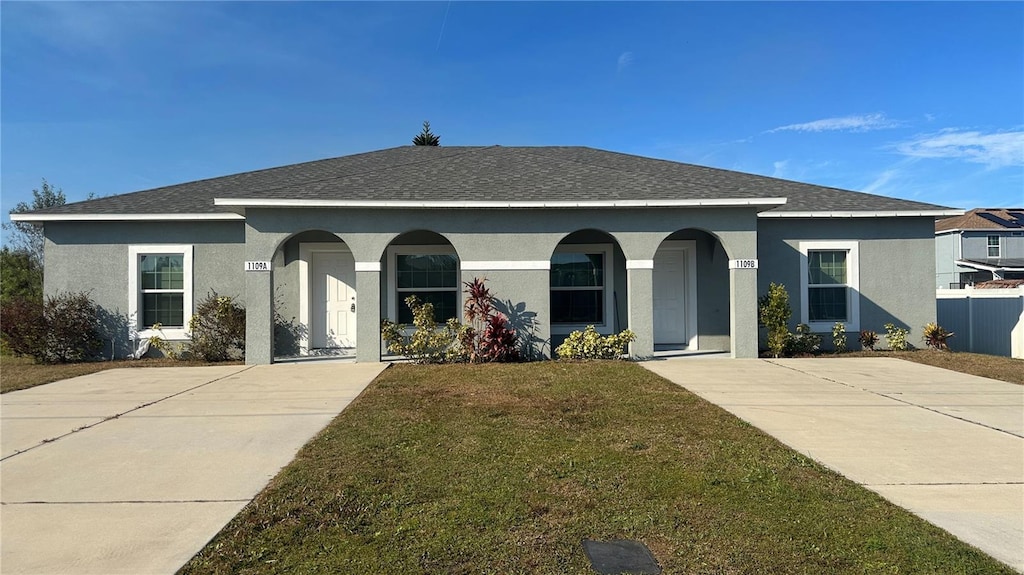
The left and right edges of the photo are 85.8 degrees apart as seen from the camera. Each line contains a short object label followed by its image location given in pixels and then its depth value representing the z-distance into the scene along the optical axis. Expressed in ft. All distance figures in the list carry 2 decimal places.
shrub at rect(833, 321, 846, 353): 40.19
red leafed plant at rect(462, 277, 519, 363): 34.78
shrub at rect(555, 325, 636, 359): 36.04
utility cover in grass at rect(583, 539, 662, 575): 9.93
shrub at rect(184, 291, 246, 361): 38.11
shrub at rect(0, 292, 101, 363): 36.47
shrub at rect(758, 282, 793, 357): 36.96
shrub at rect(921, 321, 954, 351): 40.68
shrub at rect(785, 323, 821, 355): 38.81
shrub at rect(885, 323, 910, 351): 40.40
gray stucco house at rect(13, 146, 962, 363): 35.40
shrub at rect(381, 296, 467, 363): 35.27
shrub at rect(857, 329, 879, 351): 40.27
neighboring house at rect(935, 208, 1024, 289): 103.65
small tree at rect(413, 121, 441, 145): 100.58
